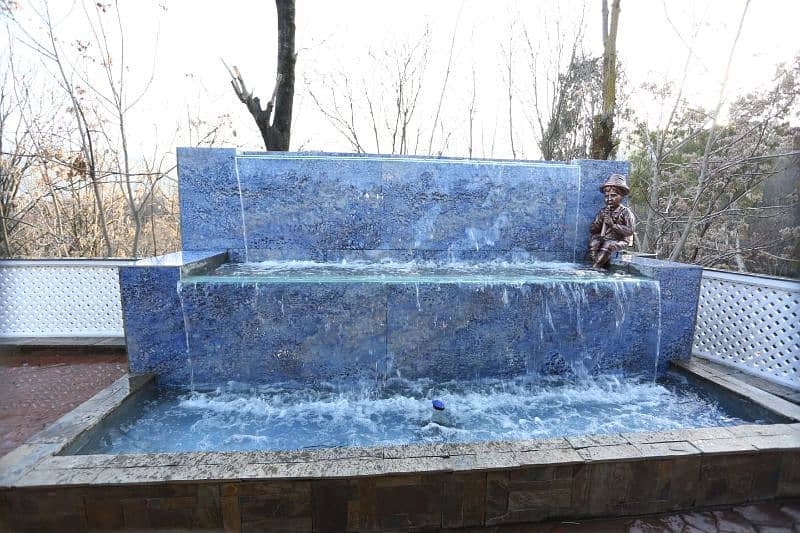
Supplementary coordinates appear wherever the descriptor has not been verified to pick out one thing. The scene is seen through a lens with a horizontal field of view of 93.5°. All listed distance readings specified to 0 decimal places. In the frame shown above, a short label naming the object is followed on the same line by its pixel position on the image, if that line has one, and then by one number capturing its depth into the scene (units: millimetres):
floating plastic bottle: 2549
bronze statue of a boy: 4055
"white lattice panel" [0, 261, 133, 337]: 4297
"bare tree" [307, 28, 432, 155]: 10336
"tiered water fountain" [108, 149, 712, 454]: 2912
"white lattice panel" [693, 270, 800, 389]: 3234
